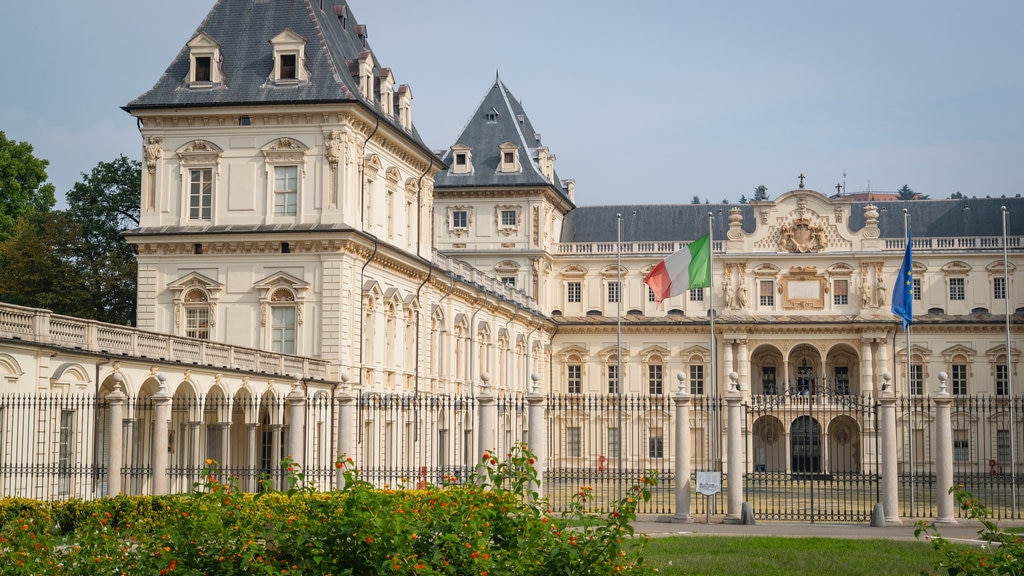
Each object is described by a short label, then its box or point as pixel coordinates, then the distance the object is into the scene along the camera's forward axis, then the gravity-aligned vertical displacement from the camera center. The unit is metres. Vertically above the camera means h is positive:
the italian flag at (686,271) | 44.88 +4.58
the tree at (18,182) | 55.19 +9.59
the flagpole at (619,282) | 65.99 +6.23
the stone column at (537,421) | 28.42 -0.34
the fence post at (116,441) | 27.70 -0.73
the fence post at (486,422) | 29.36 -0.36
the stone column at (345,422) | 30.81 -0.38
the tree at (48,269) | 52.16 +5.45
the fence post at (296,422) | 30.91 -0.37
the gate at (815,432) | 67.12 -1.47
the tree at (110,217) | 54.84 +8.30
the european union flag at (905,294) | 44.01 +3.81
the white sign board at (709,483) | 28.69 -1.69
